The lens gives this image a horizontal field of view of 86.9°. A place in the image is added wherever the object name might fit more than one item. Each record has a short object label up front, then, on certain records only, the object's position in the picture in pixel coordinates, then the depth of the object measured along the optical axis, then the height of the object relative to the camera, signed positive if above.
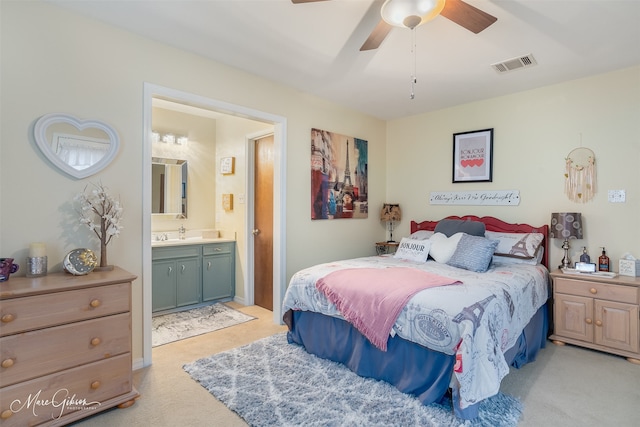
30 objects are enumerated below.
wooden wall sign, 3.79 +0.19
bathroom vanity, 3.87 -0.78
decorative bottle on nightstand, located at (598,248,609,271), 3.09 -0.45
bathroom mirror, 4.34 +0.33
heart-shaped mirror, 2.19 +0.47
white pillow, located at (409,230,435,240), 3.88 -0.26
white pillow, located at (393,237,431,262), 3.43 -0.39
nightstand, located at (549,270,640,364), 2.73 -0.84
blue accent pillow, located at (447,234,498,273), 3.00 -0.37
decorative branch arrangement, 2.29 -0.02
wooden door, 4.09 -0.15
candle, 2.05 -0.24
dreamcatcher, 3.26 +0.38
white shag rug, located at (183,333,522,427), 1.95 -1.19
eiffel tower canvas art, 3.93 +0.45
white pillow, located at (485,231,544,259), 3.32 -0.31
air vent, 2.87 +1.32
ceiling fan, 1.77 +1.10
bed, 1.92 -0.70
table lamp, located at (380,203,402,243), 4.60 +0.00
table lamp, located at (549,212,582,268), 3.17 -0.12
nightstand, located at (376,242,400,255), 4.70 -0.51
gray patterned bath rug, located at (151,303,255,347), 3.29 -1.20
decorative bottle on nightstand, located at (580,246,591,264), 3.16 -0.41
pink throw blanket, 2.20 -0.57
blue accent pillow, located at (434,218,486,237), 3.53 -0.15
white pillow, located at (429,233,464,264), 3.29 -0.34
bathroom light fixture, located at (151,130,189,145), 4.37 +0.97
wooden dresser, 1.71 -0.76
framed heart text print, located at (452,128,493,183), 3.96 +0.69
